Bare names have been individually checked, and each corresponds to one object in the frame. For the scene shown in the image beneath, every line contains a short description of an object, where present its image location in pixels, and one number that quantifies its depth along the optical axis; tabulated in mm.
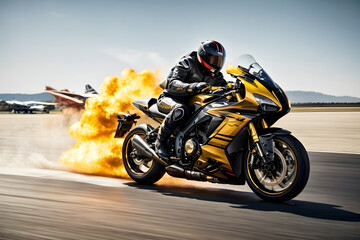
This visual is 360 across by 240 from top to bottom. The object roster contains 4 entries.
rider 6262
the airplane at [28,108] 69688
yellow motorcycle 5324
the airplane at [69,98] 51391
